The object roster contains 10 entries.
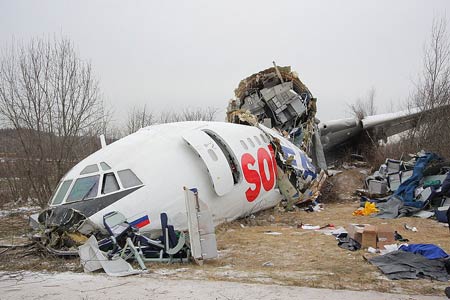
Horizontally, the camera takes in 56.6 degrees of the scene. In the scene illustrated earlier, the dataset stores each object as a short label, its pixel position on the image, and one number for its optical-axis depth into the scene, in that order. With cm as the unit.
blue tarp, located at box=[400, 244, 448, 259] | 644
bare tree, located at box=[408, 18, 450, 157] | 1809
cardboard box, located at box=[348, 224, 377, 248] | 786
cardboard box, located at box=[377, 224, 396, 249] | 809
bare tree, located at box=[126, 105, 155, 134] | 3375
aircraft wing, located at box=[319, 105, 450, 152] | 2030
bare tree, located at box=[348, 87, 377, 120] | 3055
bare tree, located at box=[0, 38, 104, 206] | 1630
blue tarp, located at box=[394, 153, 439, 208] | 1290
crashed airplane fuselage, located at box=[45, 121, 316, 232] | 829
